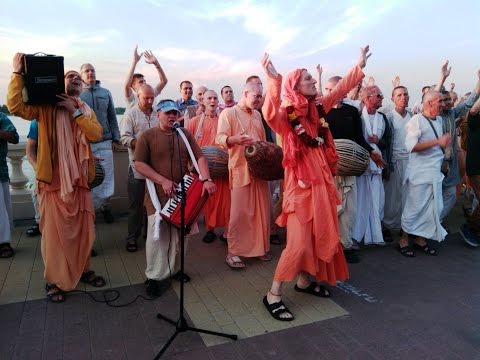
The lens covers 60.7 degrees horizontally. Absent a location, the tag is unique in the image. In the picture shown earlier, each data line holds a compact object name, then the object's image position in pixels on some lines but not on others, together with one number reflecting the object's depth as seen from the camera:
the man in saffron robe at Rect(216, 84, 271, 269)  4.86
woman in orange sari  3.69
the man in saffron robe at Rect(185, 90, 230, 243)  5.82
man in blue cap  3.86
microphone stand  3.22
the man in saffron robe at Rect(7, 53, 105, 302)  3.83
